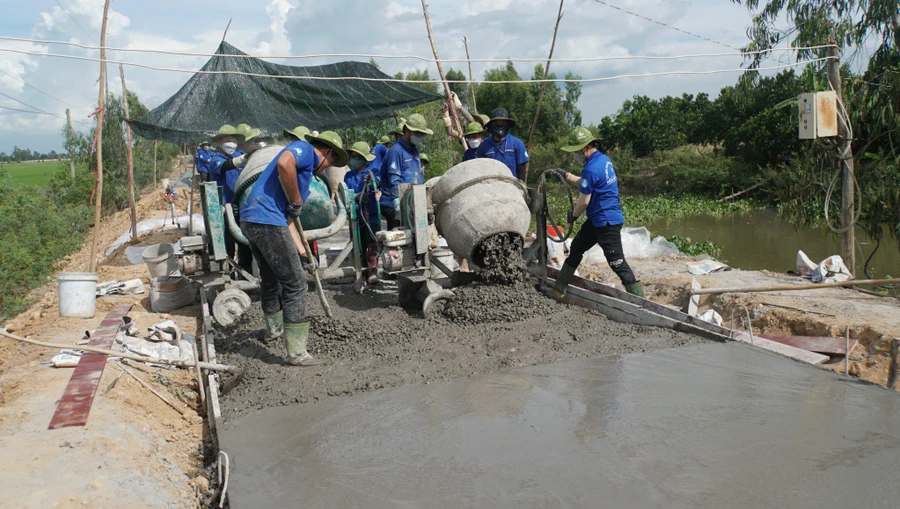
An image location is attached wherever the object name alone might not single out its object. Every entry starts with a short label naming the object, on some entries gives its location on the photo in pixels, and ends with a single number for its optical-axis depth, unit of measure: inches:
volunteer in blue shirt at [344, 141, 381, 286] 267.0
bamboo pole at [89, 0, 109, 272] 315.3
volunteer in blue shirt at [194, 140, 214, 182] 277.3
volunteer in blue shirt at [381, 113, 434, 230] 251.6
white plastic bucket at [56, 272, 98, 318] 250.5
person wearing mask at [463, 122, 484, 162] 284.7
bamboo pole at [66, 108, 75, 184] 905.3
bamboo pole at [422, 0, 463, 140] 360.4
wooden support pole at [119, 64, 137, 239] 488.1
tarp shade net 370.0
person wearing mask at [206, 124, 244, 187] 276.5
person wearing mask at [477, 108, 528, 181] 268.1
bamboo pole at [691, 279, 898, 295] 171.2
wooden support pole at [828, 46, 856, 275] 271.6
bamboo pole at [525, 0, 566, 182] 372.5
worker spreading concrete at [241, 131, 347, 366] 179.3
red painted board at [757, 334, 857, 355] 189.5
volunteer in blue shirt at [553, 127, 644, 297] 227.3
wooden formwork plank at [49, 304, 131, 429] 143.5
